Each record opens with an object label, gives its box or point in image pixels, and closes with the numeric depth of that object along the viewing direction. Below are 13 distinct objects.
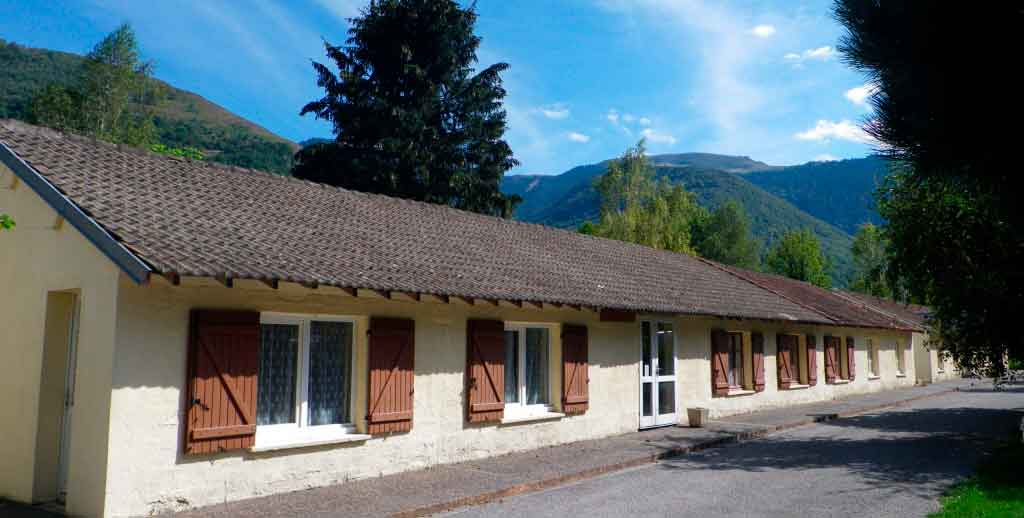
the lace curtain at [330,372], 8.77
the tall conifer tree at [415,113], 28.39
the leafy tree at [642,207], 39.22
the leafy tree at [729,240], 60.84
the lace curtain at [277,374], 8.27
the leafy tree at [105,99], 30.00
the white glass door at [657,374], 14.41
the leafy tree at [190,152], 17.69
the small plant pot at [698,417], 14.88
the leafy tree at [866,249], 52.41
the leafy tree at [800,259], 60.03
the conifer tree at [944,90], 5.30
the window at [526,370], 11.63
